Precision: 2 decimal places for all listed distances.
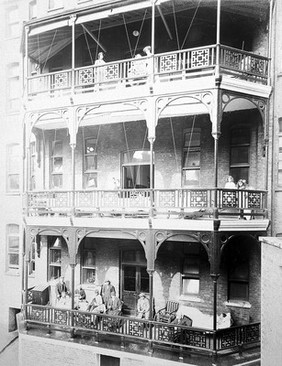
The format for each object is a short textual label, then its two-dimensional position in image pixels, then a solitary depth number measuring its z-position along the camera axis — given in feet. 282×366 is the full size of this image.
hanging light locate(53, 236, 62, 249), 53.31
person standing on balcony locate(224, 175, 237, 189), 39.93
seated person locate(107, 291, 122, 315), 42.78
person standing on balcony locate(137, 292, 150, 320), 42.64
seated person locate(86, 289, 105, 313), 41.78
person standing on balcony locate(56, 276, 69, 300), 48.62
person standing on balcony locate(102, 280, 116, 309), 44.47
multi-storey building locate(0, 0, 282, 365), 37.06
